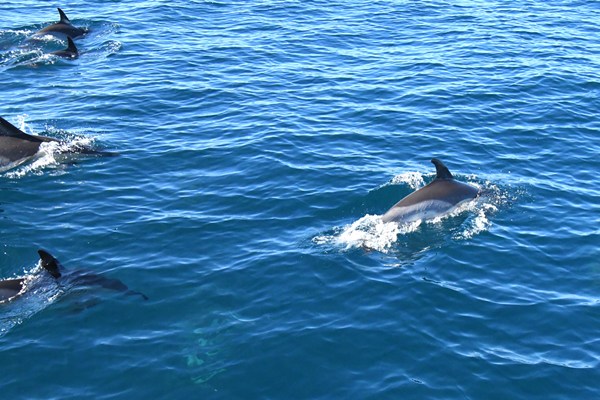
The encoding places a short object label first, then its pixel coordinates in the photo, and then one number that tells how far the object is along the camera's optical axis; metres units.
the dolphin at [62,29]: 36.18
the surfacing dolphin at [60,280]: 17.00
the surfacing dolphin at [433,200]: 20.28
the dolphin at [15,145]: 23.50
